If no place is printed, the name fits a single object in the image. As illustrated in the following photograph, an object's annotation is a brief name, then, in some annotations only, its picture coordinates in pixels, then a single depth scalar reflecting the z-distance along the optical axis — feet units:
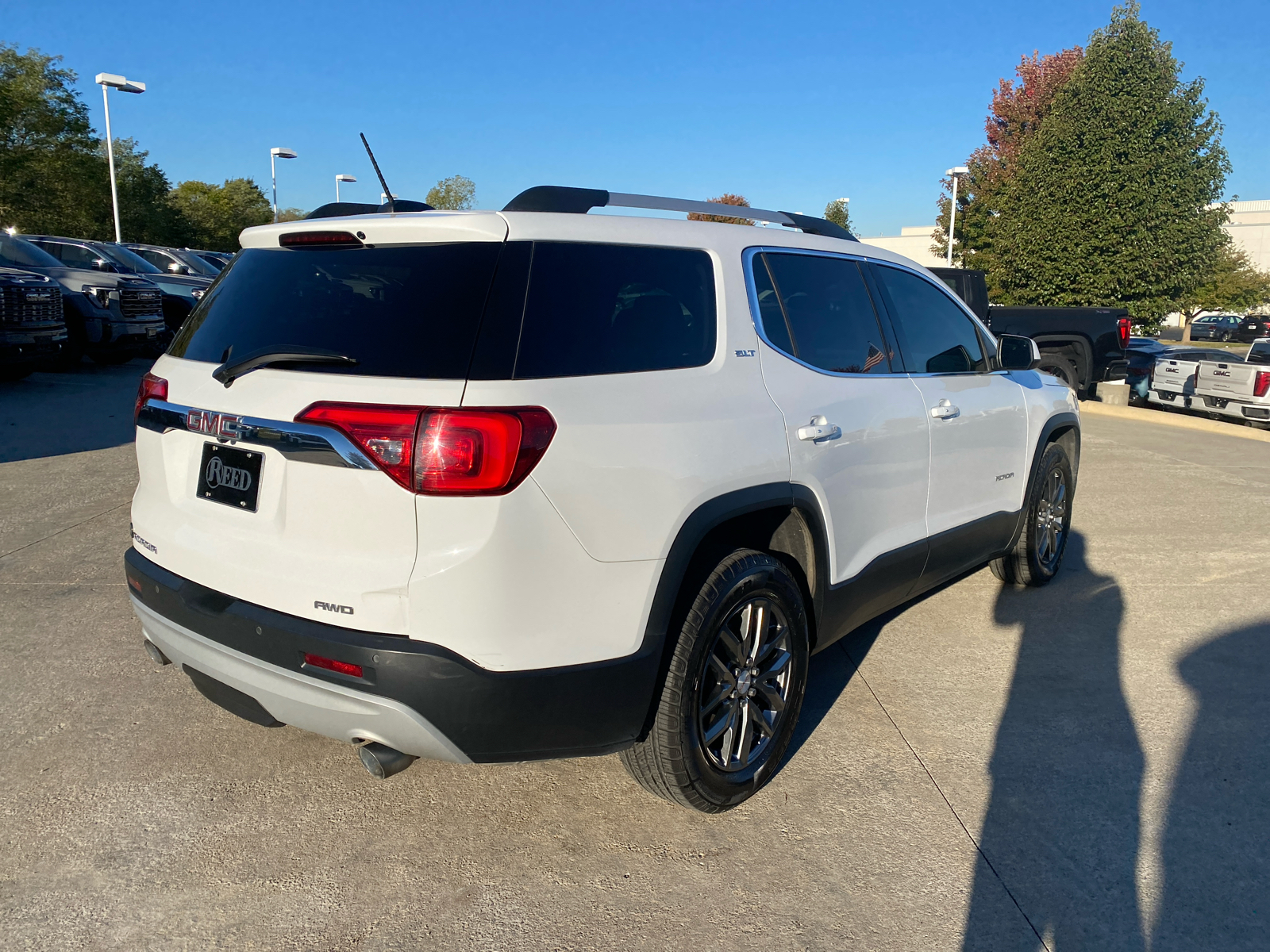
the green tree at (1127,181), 66.03
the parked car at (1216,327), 163.12
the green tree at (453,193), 187.84
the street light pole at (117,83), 88.84
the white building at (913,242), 273.33
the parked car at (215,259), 73.31
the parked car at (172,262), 64.59
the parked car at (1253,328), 147.62
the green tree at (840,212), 209.56
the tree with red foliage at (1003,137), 128.77
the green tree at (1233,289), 169.58
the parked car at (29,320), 36.37
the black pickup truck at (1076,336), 47.65
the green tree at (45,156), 104.17
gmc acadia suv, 7.60
